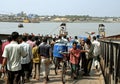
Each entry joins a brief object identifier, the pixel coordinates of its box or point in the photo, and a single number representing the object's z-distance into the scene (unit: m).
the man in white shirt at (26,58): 5.71
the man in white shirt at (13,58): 4.10
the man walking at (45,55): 5.77
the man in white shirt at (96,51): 7.29
